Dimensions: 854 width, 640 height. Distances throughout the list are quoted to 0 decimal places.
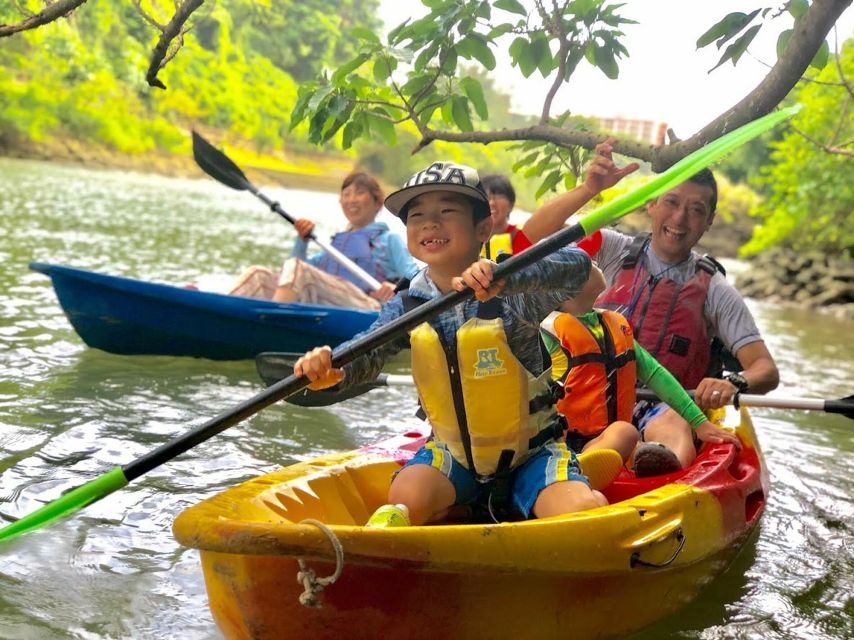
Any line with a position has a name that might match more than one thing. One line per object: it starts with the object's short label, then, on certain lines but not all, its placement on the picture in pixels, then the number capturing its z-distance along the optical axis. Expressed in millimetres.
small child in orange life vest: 2963
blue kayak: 5016
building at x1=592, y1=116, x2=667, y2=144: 41478
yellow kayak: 1846
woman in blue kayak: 5629
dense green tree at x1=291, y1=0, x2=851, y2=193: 3006
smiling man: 3391
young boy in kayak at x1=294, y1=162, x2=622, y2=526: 2316
